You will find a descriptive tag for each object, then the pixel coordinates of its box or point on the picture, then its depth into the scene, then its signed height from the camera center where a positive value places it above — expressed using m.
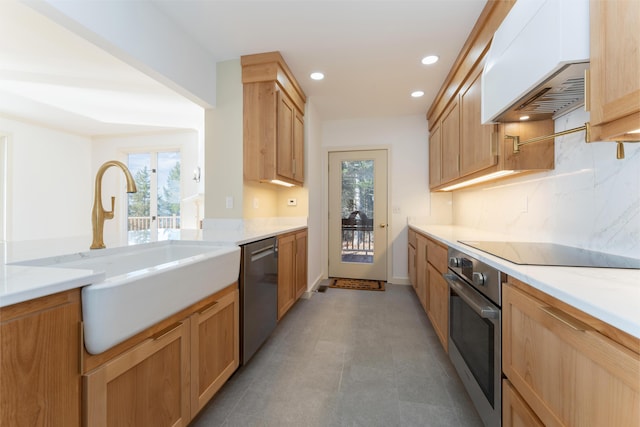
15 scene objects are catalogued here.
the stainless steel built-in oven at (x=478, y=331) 1.15 -0.61
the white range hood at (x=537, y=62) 0.99 +0.67
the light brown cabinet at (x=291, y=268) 2.40 -0.56
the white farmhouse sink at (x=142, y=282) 0.79 -0.27
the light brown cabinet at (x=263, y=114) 2.49 +0.96
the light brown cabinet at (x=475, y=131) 1.69 +0.64
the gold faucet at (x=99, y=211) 1.26 +0.01
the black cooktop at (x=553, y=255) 1.04 -0.20
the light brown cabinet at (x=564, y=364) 0.59 -0.42
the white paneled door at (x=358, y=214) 4.08 -0.01
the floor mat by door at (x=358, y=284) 3.71 -1.04
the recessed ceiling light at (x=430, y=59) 2.48 +1.46
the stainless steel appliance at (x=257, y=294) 1.71 -0.58
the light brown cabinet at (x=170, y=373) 0.84 -0.64
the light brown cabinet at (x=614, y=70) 0.76 +0.44
